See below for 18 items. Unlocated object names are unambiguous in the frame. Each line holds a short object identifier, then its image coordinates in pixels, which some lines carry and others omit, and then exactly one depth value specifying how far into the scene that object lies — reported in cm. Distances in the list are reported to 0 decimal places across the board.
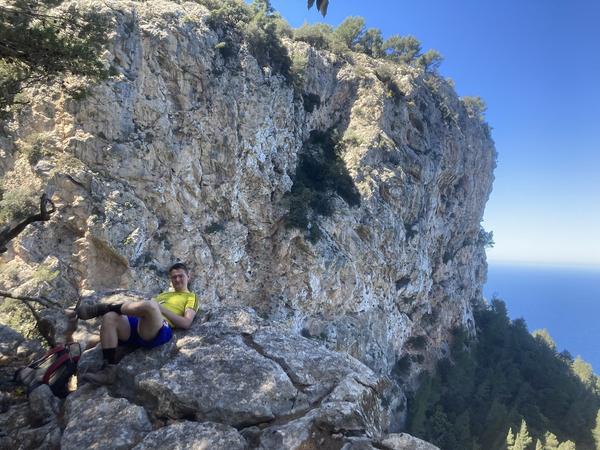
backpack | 443
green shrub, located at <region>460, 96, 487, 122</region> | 4959
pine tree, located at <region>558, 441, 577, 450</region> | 2719
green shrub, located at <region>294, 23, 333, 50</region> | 3155
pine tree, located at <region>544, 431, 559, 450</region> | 2902
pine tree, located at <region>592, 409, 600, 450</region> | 3248
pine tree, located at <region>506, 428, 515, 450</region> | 2870
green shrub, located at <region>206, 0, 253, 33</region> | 2217
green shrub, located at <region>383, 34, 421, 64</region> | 4138
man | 454
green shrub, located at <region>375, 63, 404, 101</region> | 3316
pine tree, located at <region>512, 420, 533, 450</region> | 2749
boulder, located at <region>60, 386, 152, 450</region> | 356
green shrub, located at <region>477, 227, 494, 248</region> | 5425
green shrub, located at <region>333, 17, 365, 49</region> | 3766
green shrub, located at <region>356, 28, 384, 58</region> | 3953
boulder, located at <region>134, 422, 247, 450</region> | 352
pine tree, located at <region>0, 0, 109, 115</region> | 618
